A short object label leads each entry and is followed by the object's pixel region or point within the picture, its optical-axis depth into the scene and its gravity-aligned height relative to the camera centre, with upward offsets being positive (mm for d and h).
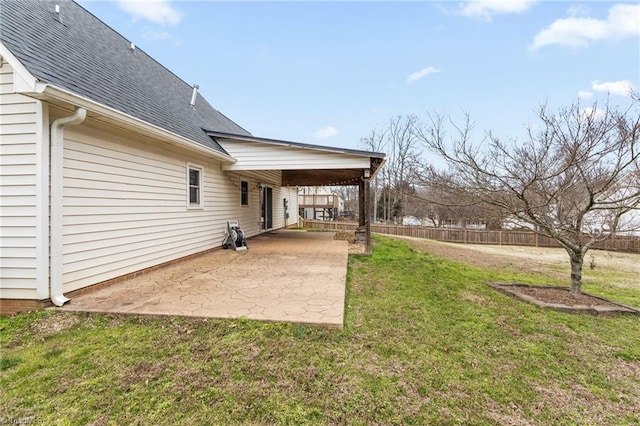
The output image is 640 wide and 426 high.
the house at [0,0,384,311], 3541 +915
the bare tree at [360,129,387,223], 29781 +7179
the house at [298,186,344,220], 28922 +1196
